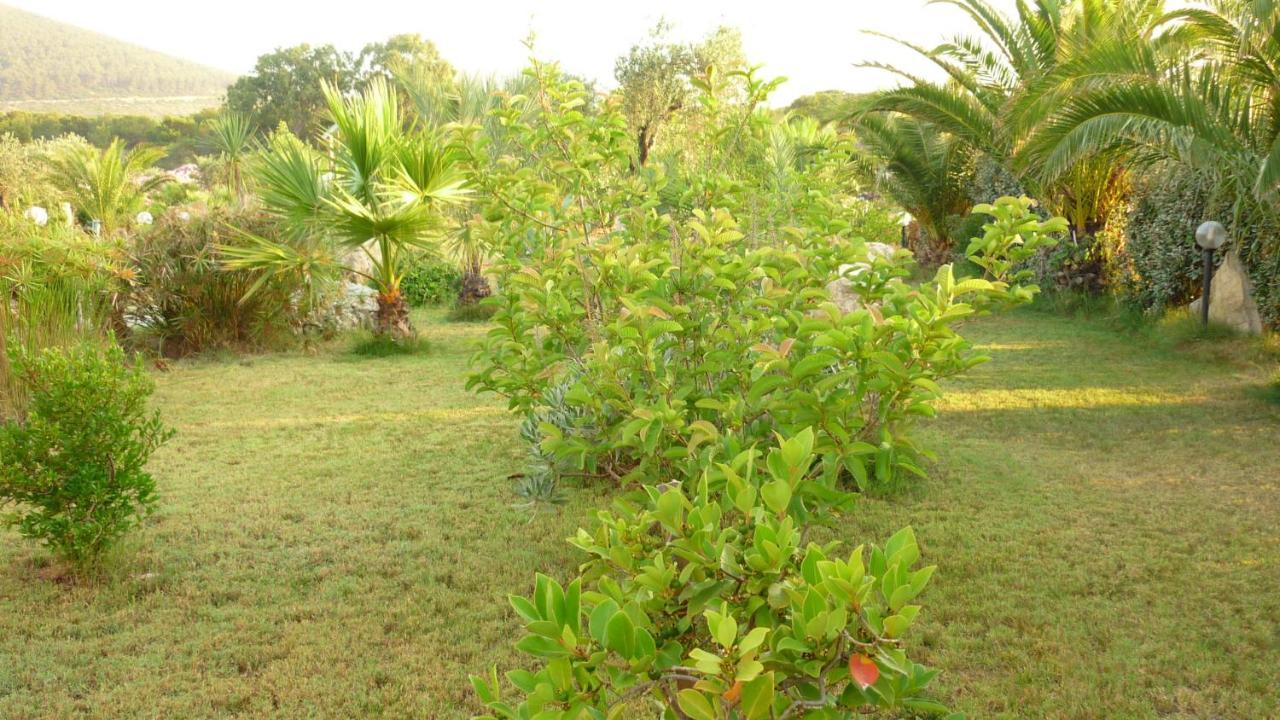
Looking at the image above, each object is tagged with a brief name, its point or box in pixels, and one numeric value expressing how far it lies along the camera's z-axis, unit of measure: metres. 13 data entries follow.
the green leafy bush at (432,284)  14.83
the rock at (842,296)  9.02
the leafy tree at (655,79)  21.84
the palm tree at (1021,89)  9.90
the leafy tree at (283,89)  43.94
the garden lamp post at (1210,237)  8.47
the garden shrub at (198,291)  9.84
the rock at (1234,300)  8.60
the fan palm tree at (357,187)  9.05
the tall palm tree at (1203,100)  6.81
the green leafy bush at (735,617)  1.22
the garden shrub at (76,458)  3.54
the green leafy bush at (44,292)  5.83
